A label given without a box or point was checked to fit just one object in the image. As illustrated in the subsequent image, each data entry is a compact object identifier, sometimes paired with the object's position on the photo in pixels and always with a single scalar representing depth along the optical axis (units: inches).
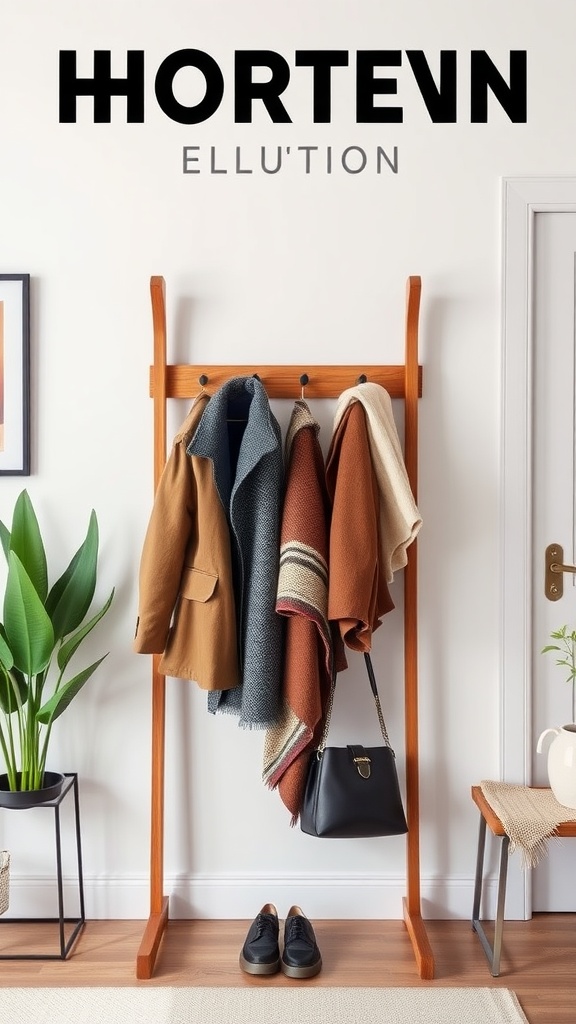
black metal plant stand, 76.5
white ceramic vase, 76.0
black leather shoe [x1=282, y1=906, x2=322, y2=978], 74.2
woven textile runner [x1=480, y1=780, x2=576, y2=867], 72.9
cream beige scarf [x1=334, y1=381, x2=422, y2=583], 76.7
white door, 85.7
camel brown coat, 75.8
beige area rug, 68.1
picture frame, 85.0
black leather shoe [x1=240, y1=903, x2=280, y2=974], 74.7
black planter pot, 76.6
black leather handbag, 74.3
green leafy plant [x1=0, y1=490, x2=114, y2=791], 76.7
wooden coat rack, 81.5
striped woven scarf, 74.9
